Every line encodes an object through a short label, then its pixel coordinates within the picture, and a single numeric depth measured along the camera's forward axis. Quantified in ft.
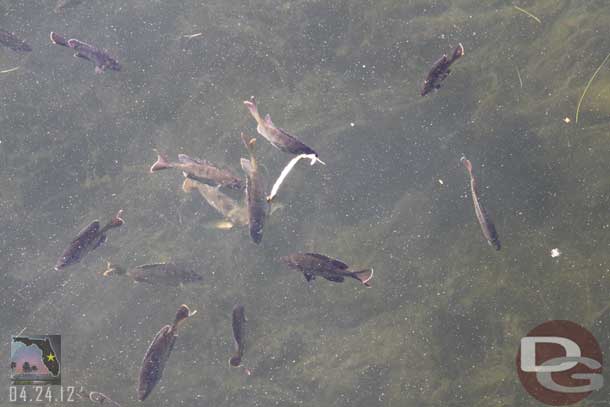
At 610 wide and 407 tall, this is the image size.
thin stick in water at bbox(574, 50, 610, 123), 32.86
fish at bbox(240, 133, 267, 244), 27.94
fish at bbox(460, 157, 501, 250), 28.60
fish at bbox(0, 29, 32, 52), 34.22
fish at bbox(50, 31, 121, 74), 32.12
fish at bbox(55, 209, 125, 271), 30.22
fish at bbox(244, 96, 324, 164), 28.22
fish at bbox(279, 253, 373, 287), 28.55
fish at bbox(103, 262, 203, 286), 31.65
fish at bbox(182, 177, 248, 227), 34.27
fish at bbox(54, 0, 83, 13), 35.76
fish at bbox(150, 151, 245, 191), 30.35
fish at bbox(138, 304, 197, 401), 29.81
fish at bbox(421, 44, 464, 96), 27.73
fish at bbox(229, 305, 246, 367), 31.65
